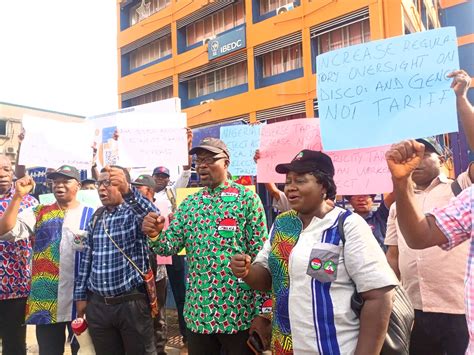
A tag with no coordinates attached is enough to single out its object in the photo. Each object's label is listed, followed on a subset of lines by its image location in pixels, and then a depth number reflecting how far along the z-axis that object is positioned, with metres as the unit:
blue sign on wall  21.73
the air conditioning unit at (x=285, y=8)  19.75
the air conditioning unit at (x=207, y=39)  23.21
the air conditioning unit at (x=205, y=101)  23.20
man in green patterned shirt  2.62
